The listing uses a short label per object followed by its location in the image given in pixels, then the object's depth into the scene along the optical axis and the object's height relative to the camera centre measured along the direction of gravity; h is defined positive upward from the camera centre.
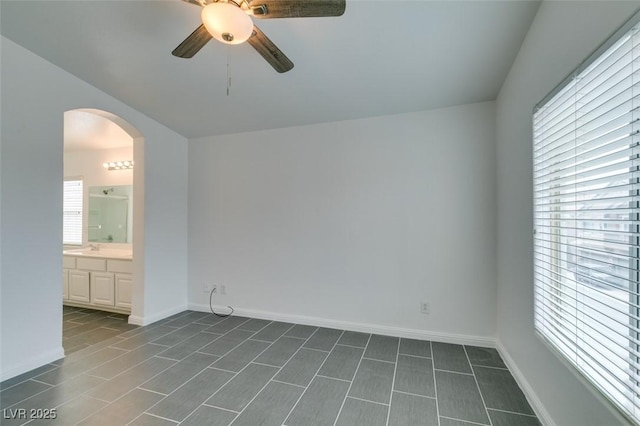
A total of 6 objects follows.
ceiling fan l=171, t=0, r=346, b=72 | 1.40 +1.05
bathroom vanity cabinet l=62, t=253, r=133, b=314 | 3.65 -0.91
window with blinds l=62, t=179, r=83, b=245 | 4.70 +0.05
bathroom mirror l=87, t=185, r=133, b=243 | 4.34 +0.01
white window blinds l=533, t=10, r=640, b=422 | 1.04 -0.02
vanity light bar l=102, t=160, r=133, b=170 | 4.38 +0.77
